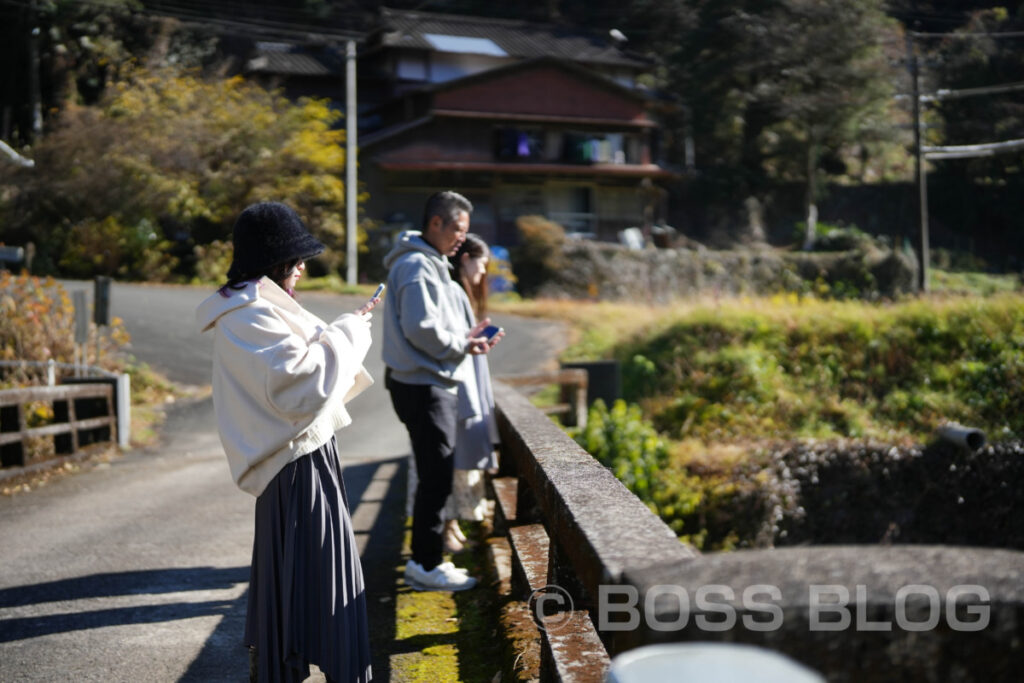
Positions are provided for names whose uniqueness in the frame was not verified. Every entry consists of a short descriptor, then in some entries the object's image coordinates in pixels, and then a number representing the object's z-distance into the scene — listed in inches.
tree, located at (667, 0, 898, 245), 1514.5
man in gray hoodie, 187.8
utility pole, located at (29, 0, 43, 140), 1259.4
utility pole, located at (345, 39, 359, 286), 1016.9
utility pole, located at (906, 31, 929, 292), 1007.0
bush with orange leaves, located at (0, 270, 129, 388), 440.5
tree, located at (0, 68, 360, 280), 1012.5
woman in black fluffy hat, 124.6
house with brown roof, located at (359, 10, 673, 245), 1327.5
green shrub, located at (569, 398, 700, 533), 386.0
